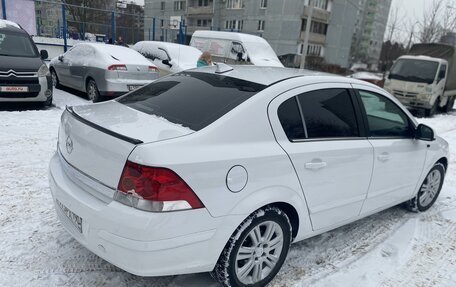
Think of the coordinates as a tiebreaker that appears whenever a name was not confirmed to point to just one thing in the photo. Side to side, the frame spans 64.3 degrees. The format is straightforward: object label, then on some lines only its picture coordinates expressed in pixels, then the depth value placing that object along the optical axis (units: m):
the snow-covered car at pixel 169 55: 11.36
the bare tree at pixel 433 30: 28.22
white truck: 13.35
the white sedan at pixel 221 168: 2.19
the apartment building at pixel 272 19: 41.22
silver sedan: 8.52
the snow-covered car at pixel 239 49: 13.48
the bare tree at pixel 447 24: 27.31
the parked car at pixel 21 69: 7.14
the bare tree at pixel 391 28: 37.71
